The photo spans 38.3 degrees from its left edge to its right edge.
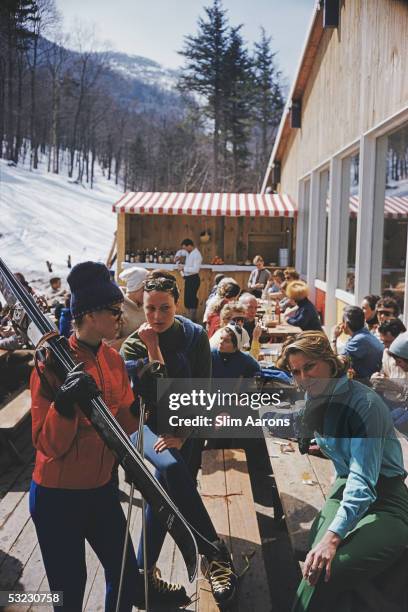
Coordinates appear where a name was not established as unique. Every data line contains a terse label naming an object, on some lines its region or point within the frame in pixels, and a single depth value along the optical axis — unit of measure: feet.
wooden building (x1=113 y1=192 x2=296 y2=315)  44.09
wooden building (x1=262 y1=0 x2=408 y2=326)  18.80
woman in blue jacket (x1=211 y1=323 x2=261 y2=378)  13.52
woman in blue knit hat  6.55
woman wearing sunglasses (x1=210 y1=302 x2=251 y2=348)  15.75
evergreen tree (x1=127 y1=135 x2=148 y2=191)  175.63
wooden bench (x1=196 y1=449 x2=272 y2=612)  8.64
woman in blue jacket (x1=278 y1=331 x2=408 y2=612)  6.50
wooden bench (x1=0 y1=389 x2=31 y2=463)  13.89
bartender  38.96
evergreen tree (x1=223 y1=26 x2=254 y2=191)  99.40
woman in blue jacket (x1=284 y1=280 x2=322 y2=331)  21.71
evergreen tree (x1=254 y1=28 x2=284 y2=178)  109.09
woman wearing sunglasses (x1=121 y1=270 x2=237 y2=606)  8.60
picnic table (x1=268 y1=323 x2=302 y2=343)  21.48
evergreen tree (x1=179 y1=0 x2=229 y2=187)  91.91
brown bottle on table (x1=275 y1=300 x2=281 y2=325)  25.21
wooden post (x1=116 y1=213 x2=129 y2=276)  43.34
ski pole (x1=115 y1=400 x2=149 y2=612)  6.76
